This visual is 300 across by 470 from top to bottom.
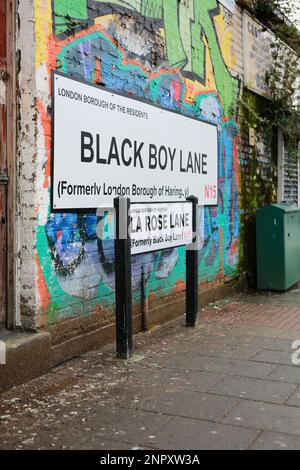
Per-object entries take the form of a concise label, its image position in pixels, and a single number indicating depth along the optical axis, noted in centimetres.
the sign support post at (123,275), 474
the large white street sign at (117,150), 468
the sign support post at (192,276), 607
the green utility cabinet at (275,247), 852
